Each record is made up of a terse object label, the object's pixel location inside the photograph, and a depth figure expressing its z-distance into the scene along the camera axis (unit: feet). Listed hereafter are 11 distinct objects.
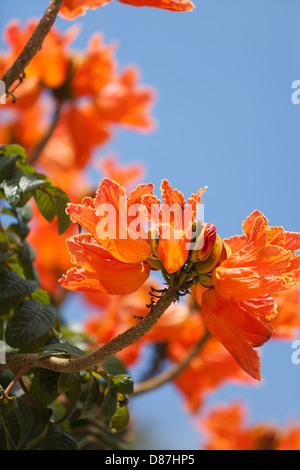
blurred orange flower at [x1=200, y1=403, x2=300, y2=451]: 6.22
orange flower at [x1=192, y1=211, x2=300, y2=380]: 3.04
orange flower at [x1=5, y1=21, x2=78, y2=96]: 5.50
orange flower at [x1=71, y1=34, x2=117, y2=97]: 6.19
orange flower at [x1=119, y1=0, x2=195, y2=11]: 3.45
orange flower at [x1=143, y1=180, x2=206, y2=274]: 3.01
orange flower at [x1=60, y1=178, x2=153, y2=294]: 3.09
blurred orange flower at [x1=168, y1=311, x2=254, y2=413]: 5.78
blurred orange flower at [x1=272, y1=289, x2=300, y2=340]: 5.19
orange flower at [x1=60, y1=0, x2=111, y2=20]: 3.62
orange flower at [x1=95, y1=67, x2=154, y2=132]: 6.52
